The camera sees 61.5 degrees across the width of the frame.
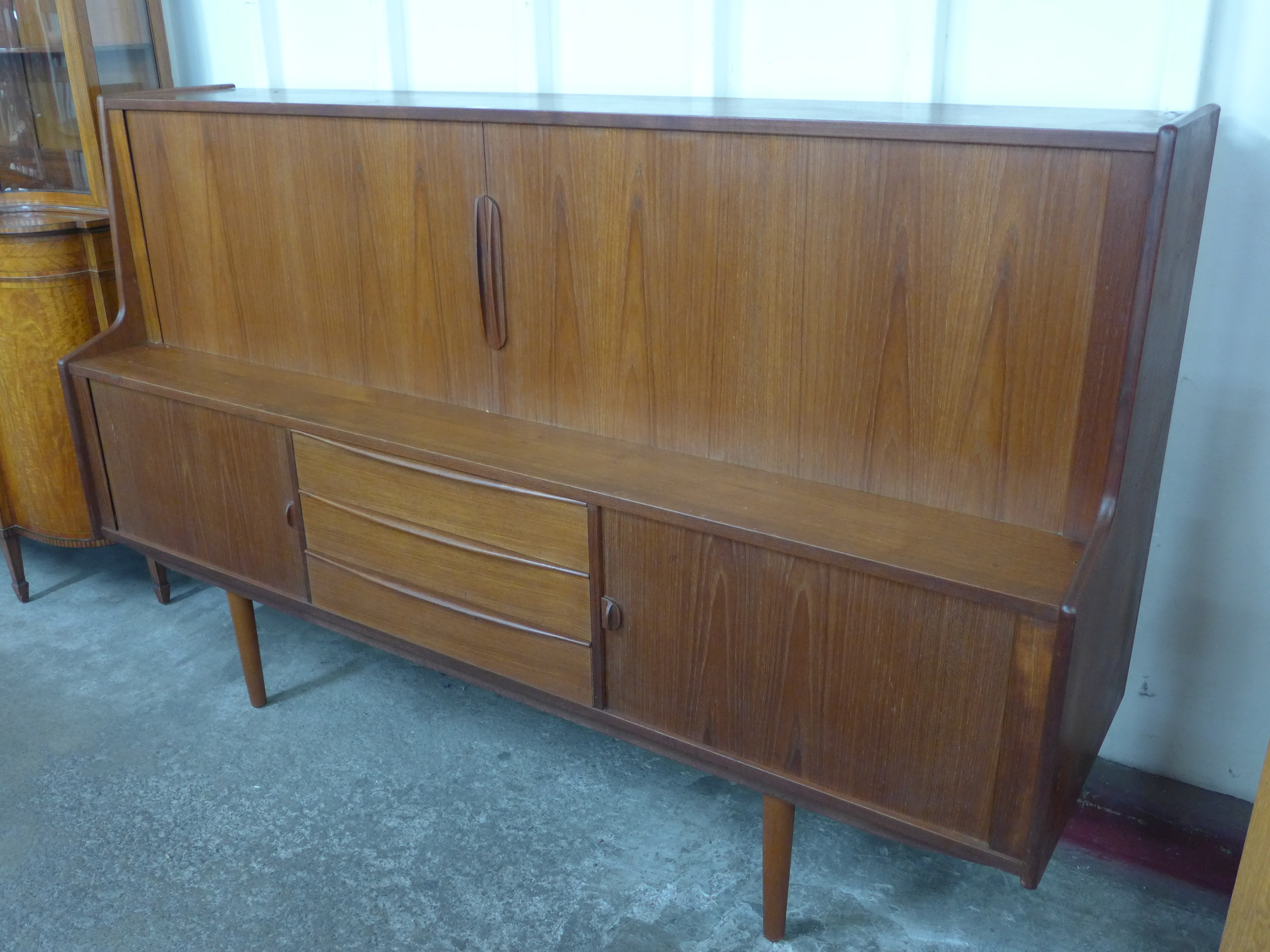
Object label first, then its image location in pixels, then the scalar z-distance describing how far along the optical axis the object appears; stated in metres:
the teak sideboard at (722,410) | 1.36
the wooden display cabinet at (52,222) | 2.61
